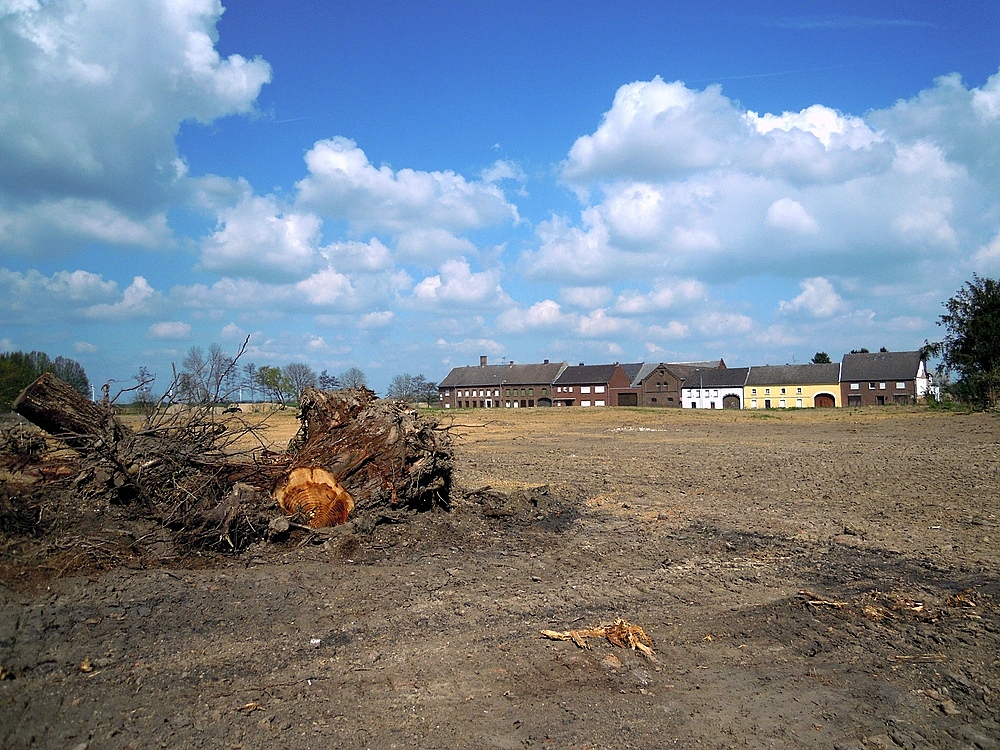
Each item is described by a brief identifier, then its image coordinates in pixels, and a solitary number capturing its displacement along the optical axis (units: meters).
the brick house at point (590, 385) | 93.69
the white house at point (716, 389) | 91.31
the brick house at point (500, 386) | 98.38
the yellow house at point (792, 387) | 85.06
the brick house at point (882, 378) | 79.25
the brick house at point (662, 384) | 93.75
